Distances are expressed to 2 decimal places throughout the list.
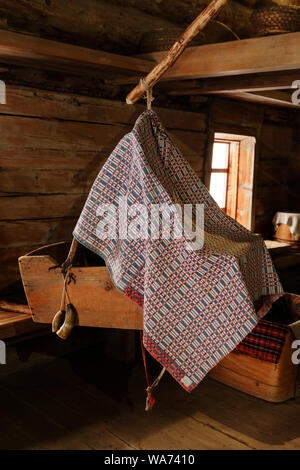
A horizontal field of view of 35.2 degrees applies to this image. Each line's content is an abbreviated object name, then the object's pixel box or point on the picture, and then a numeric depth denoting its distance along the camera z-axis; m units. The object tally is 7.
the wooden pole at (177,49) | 2.05
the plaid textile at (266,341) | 2.78
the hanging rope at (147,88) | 2.26
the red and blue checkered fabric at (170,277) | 1.96
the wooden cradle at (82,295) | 2.19
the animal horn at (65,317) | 2.17
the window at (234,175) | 4.57
